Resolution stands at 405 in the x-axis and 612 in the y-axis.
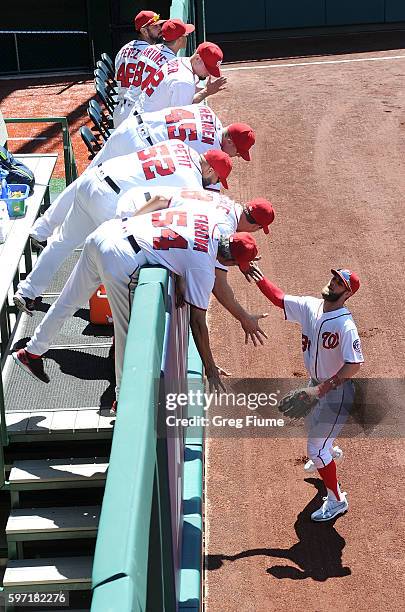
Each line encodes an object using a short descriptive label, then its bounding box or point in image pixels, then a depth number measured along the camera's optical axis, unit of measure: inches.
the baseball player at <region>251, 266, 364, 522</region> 461.4
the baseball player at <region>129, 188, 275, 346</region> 391.5
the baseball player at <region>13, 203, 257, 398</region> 356.2
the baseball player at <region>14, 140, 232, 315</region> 437.1
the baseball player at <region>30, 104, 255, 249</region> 489.7
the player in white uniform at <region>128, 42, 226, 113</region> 639.1
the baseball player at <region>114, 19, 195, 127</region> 683.4
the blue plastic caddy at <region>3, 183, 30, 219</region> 555.5
